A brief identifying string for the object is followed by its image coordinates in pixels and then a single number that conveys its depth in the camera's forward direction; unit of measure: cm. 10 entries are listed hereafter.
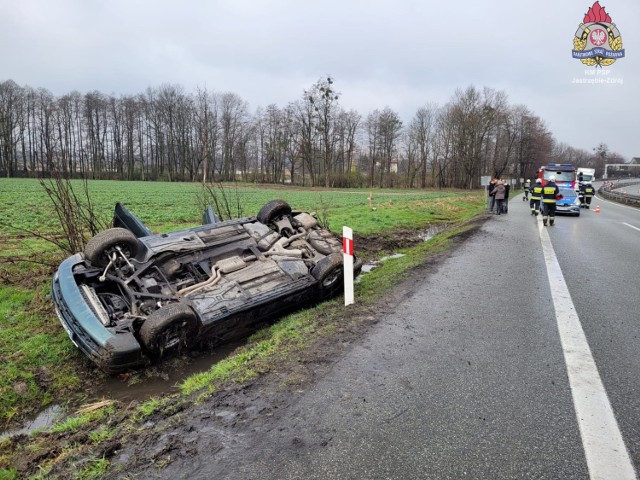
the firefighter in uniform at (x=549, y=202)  1377
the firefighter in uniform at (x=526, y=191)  3026
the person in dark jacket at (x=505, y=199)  1784
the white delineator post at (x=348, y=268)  536
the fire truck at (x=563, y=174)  1822
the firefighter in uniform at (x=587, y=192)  2389
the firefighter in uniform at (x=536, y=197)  1666
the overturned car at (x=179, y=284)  420
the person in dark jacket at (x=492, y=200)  1835
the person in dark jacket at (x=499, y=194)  1771
